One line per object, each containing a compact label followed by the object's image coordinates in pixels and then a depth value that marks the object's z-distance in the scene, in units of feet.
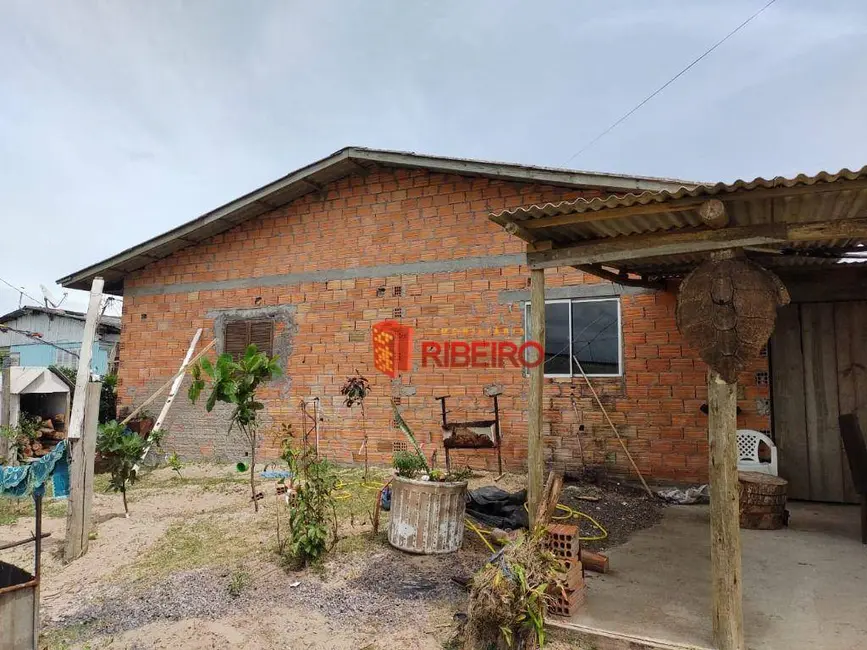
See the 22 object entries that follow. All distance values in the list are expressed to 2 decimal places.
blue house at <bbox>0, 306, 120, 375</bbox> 68.39
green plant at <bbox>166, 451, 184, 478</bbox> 30.71
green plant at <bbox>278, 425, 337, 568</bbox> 16.75
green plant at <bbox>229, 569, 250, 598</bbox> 15.44
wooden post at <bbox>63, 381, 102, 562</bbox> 19.17
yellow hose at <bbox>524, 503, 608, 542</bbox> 18.14
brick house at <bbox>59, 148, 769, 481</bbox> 25.16
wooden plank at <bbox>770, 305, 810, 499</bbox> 23.35
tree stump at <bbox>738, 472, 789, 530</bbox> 18.80
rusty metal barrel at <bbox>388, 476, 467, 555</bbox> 16.81
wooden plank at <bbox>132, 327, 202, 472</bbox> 34.45
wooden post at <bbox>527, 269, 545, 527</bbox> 14.57
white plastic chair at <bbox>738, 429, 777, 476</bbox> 21.86
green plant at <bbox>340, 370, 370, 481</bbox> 27.96
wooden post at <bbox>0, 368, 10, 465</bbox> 32.83
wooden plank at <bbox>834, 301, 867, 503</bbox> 22.67
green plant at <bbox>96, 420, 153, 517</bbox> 23.24
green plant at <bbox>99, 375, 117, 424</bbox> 44.27
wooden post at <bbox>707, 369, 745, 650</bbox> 11.06
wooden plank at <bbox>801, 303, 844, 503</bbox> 22.90
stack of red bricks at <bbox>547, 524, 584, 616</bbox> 12.38
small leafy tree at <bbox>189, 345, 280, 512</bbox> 20.47
